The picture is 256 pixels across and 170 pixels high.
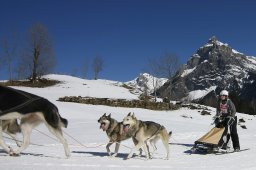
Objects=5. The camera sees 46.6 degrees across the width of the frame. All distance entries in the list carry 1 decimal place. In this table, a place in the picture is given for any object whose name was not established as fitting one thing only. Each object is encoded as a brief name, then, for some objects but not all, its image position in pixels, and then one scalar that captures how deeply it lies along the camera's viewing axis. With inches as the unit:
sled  349.4
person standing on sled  370.2
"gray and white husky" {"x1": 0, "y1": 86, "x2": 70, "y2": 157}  255.5
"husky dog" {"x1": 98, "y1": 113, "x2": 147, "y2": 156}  317.5
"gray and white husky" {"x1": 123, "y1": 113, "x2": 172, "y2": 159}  307.6
